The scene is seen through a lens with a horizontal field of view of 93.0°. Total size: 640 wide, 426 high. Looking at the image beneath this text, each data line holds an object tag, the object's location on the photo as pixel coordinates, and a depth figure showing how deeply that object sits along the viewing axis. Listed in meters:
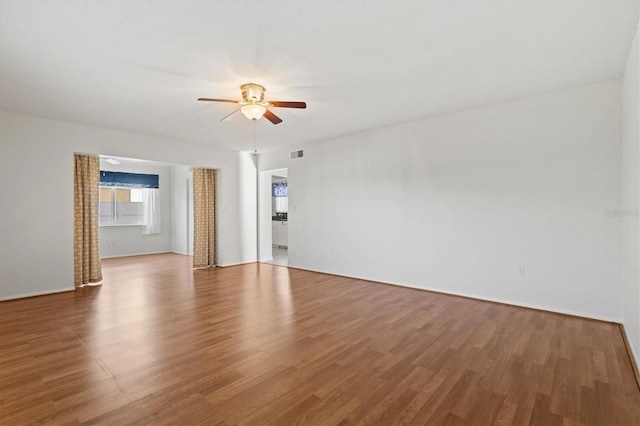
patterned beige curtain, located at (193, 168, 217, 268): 6.76
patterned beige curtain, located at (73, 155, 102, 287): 5.04
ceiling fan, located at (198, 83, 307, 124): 3.23
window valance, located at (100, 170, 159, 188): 8.09
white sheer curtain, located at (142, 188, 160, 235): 8.91
